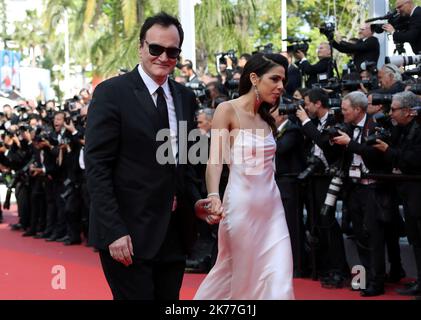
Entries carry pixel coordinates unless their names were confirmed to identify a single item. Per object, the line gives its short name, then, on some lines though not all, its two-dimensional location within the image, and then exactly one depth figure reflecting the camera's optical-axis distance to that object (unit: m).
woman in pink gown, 5.45
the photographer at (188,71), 12.99
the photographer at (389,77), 8.68
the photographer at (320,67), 10.91
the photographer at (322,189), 8.59
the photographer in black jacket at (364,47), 10.56
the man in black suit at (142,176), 4.23
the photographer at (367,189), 8.18
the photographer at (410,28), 9.52
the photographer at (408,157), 7.64
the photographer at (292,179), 9.17
